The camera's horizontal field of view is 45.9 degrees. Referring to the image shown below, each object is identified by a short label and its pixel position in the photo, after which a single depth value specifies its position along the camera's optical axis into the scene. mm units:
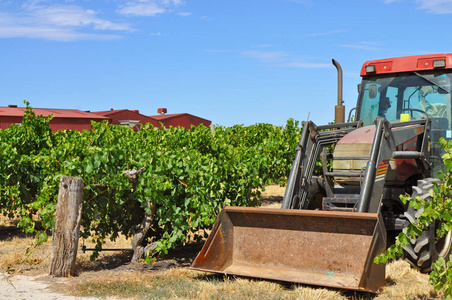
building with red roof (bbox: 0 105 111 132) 29312
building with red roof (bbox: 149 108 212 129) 39844
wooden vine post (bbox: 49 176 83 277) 6336
